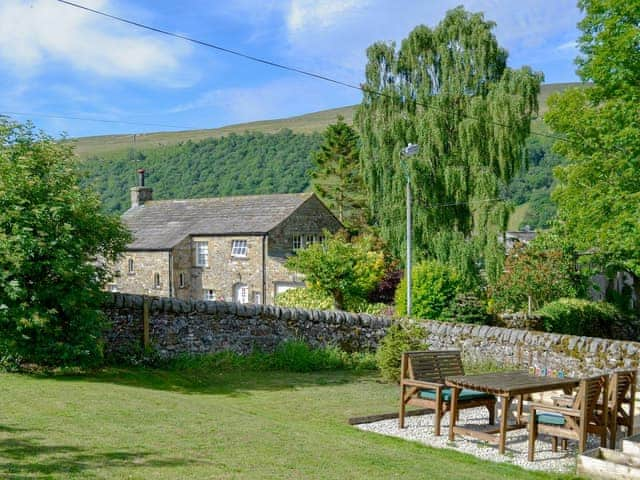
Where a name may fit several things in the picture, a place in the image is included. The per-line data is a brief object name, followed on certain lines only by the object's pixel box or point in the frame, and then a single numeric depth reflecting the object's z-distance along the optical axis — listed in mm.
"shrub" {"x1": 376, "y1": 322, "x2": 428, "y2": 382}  17422
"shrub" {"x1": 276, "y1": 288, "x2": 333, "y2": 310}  30953
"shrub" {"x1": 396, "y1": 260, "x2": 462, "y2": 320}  25308
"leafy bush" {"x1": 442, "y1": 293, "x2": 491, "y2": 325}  24719
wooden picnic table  10250
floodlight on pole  24359
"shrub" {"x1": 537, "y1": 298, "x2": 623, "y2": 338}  26766
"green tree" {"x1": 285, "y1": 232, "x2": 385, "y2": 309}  30156
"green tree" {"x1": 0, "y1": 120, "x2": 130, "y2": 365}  14891
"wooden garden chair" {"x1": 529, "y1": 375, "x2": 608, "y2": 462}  9852
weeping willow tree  30328
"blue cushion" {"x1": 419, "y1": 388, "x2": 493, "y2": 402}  11625
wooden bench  11438
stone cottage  38781
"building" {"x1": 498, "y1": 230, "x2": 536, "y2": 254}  54666
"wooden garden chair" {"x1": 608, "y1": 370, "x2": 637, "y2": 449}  10656
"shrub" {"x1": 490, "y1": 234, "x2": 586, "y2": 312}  29844
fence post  18172
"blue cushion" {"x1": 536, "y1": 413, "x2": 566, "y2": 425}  10438
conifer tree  55094
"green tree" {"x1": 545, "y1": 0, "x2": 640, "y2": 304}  20234
